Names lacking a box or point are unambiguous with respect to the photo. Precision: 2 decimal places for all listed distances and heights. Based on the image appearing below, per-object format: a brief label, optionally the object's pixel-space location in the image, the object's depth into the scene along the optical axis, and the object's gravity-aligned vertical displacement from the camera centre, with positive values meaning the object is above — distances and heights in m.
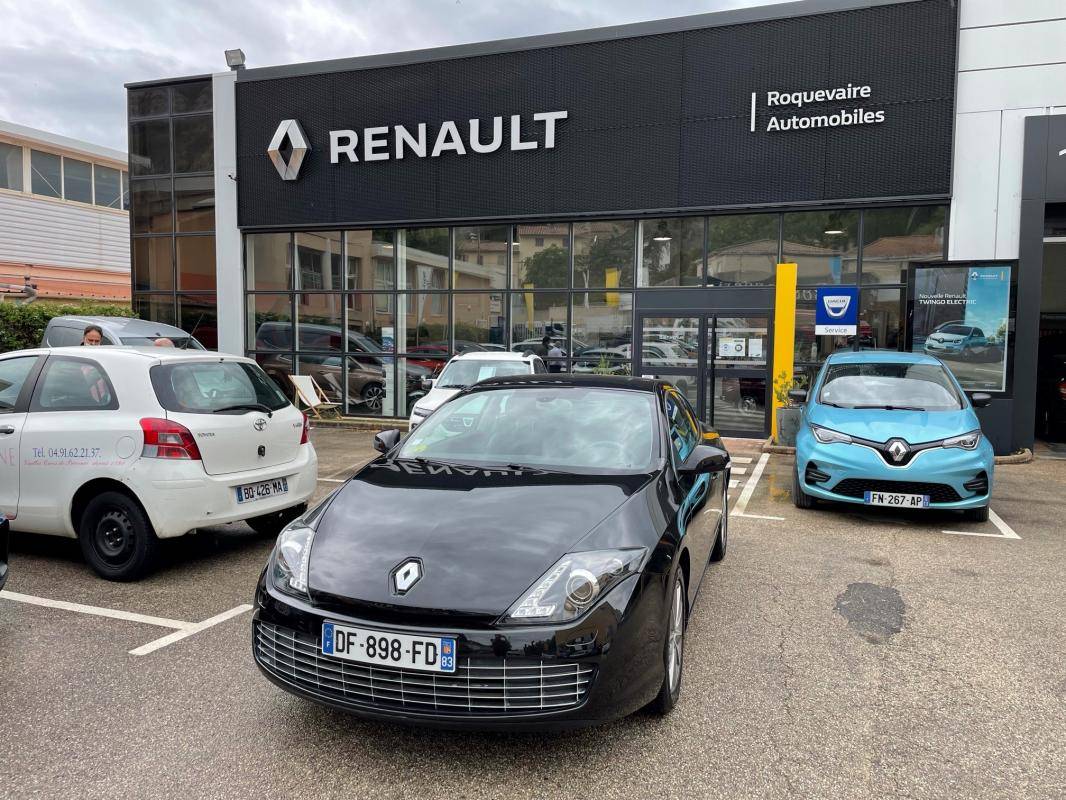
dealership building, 11.31 +2.61
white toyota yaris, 4.87 -0.74
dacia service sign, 11.91 +0.63
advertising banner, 10.84 +0.46
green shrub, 15.05 +0.31
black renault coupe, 2.66 -0.93
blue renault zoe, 6.60 -0.87
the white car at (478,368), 10.55 -0.33
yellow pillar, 11.71 +0.35
